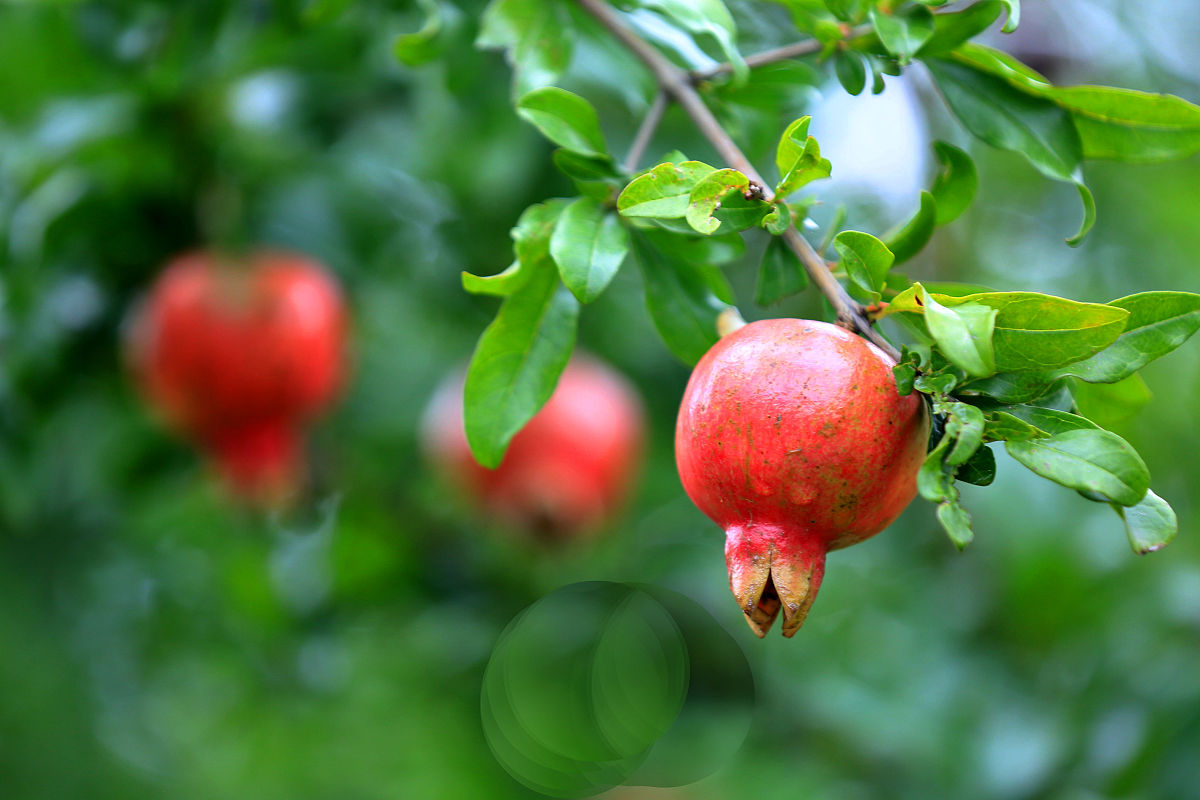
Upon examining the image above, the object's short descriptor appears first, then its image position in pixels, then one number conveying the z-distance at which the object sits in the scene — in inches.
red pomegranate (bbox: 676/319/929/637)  65.5
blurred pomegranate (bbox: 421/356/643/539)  104.6
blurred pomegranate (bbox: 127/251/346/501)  91.2
